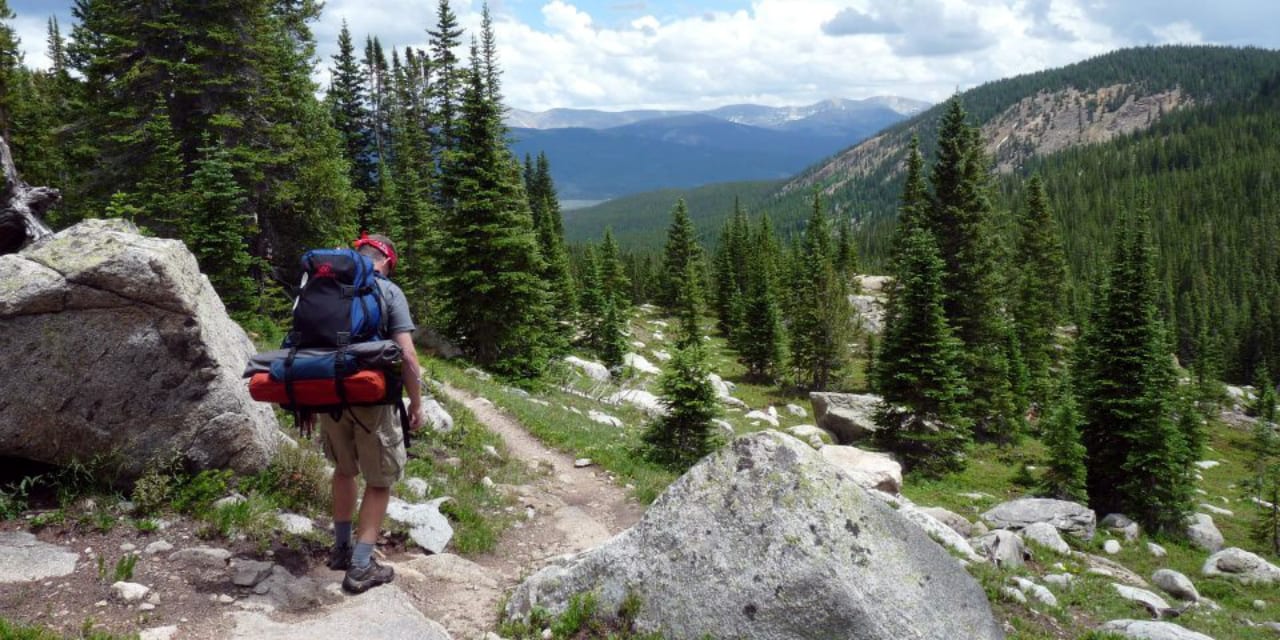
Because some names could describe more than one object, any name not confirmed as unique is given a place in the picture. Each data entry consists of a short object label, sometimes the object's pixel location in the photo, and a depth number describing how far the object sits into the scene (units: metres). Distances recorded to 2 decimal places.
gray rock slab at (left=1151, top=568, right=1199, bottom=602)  15.85
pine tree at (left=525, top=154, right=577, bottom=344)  36.28
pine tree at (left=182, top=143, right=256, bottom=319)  18.78
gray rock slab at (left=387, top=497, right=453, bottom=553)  7.72
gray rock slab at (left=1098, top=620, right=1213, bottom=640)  7.95
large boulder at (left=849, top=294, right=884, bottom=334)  53.94
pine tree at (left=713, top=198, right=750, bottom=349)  54.91
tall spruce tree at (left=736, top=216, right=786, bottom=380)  41.72
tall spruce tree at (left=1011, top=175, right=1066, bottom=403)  40.97
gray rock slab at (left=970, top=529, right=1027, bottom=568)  10.84
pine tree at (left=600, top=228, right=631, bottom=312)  49.38
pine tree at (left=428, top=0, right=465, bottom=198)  40.68
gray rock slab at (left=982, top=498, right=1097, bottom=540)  18.69
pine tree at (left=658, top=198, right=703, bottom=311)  63.66
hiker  5.88
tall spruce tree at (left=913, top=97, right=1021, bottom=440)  31.23
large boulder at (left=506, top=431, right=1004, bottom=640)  5.50
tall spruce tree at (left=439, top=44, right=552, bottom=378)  23.41
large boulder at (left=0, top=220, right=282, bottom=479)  6.32
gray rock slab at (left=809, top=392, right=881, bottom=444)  26.88
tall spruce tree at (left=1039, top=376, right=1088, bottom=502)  23.36
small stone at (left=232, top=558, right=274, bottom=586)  5.84
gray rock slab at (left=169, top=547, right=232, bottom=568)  5.95
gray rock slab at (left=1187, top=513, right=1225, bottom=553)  23.42
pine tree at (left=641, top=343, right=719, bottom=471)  15.19
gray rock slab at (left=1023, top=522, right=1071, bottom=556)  14.98
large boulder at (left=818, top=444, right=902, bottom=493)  14.96
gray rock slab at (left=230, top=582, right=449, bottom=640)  5.24
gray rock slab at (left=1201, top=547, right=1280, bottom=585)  18.98
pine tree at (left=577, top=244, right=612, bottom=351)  39.00
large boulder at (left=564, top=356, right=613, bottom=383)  30.58
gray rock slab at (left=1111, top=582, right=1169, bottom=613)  10.65
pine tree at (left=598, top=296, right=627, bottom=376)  36.12
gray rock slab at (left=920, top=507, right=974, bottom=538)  13.87
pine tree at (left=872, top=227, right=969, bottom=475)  24.19
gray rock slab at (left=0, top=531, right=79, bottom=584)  5.34
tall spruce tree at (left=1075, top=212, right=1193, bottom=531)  23.56
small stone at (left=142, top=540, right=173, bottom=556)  5.97
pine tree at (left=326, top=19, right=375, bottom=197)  48.28
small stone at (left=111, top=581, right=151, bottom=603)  5.34
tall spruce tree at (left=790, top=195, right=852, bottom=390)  39.09
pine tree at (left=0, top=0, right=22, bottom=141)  29.28
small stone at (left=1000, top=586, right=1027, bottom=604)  8.20
